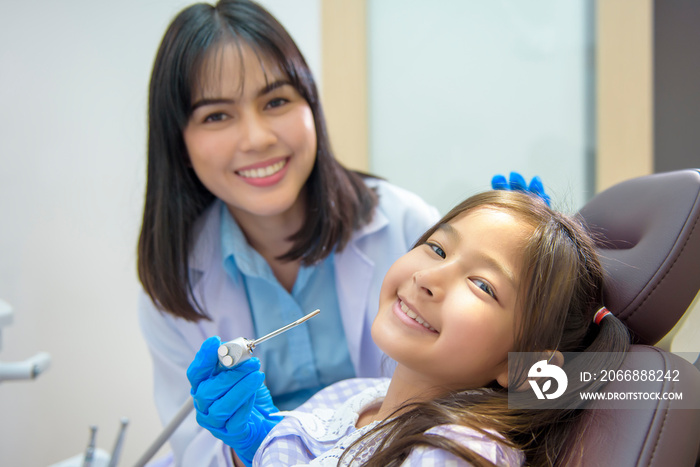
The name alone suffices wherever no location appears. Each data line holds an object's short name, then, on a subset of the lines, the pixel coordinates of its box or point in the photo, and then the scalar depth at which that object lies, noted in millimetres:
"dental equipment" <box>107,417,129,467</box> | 1124
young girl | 689
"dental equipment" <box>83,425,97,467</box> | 1124
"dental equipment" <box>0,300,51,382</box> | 1150
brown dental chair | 604
